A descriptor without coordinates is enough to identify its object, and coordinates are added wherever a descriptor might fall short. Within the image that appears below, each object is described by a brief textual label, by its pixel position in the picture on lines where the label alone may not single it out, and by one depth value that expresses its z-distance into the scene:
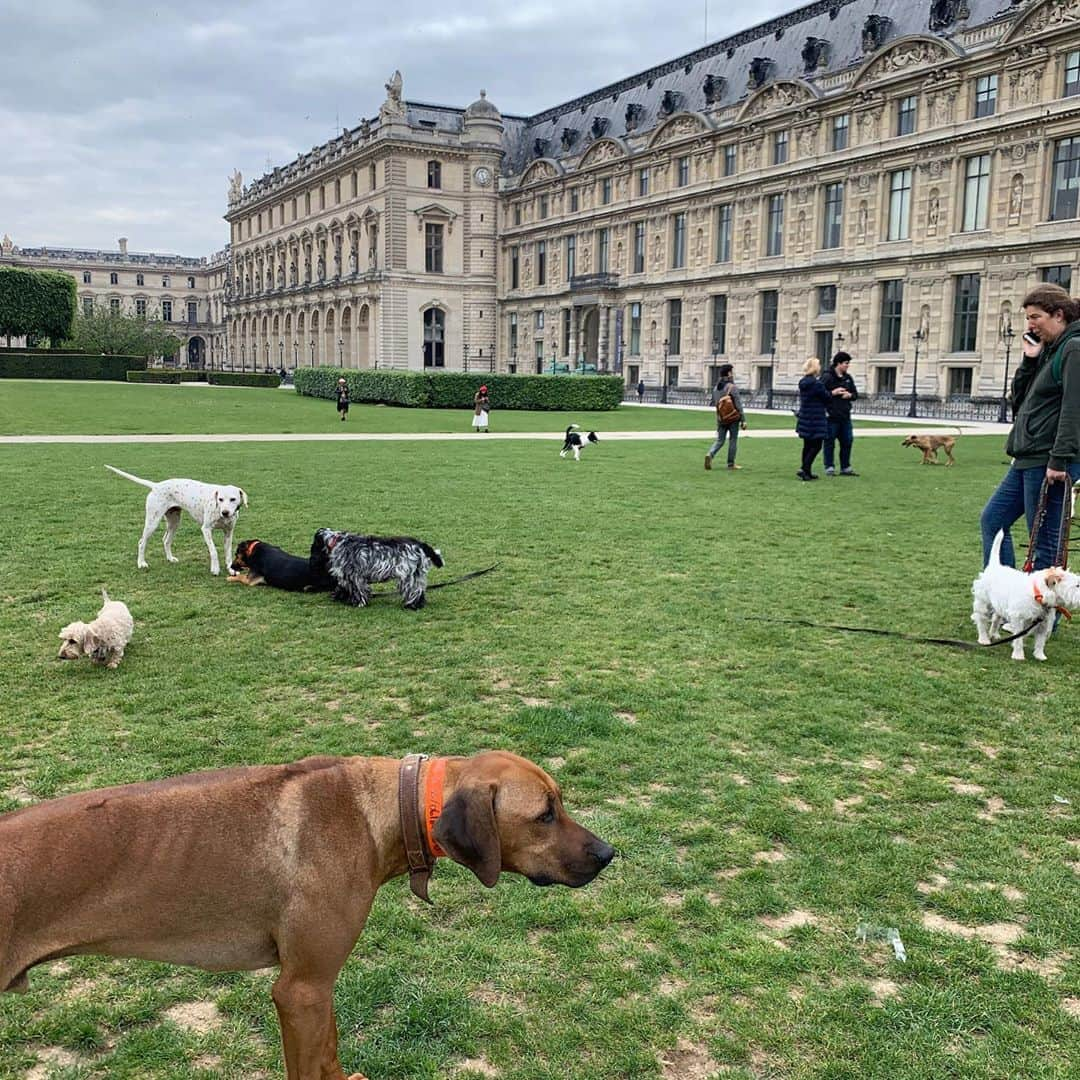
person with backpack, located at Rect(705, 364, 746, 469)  16.70
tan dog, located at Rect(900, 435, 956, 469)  20.05
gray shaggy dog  7.69
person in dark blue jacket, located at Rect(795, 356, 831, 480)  15.24
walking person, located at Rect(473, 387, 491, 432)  27.86
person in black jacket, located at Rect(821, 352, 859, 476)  15.69
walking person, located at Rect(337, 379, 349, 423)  32.38
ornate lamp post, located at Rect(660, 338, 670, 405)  61.59
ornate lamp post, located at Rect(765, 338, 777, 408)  54.16
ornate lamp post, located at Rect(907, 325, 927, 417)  46.37
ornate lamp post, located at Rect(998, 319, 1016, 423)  42.19
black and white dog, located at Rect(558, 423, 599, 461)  20.02
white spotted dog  8.52
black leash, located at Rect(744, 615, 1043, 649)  6.64
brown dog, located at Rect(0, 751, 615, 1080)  2.21
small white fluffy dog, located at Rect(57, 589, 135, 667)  5.89
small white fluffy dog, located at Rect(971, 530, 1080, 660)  6.36
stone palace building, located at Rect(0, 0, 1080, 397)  43.25
